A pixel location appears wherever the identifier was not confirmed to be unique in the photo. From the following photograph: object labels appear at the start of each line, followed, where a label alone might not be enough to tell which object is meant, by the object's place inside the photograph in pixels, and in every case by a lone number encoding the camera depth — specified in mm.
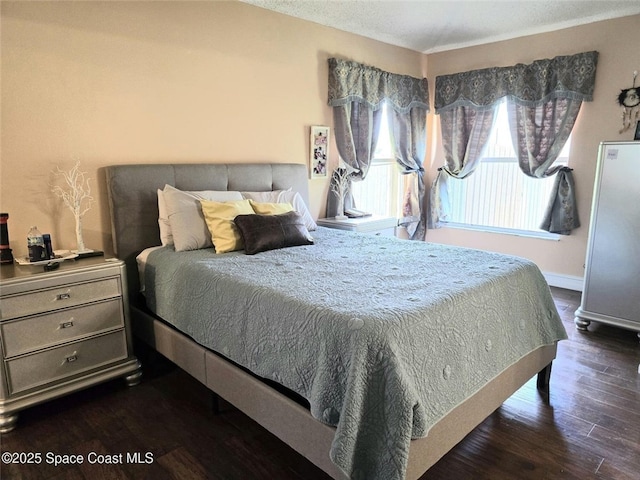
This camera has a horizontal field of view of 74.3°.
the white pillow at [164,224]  2779
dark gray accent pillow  2646
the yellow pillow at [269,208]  2953
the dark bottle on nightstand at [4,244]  2273
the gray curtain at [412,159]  4715
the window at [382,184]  4640
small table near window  3893
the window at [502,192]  4449
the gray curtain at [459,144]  4598
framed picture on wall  3994
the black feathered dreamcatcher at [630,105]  3650
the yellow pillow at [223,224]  2668
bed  1429
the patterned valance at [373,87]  3994
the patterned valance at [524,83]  3867
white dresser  3051
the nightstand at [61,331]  2055
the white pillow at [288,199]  3215
